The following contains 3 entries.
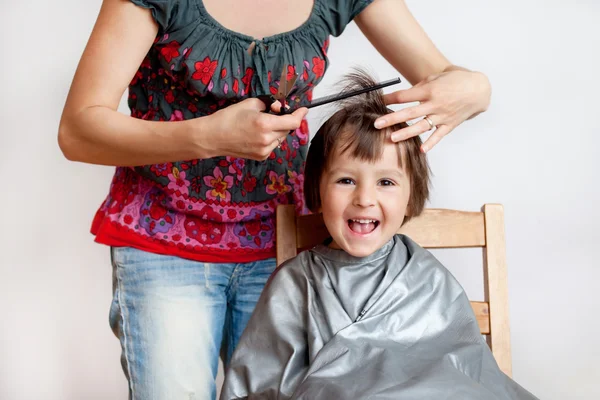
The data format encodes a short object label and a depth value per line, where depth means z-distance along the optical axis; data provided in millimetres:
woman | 1149
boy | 1188
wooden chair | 1406
